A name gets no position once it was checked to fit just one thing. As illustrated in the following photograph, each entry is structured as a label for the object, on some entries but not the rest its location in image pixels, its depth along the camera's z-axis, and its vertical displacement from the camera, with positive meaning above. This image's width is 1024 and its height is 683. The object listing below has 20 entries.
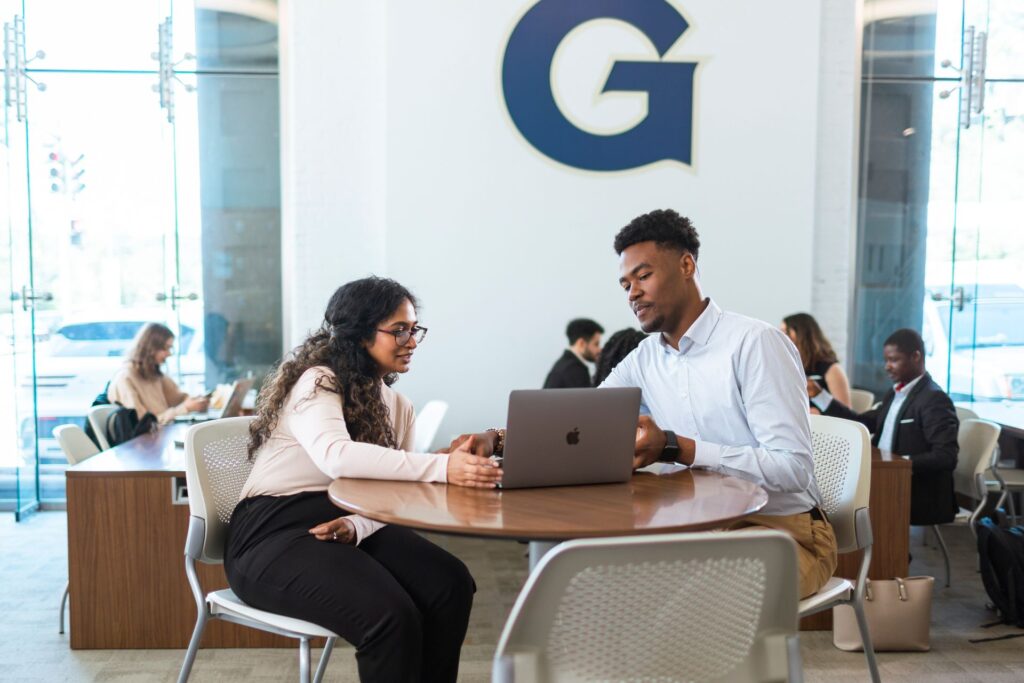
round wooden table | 1.95 -0.54
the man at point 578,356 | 5.44 -0.58
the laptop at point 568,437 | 2.20 -0.42
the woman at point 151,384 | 5.56 -0.76
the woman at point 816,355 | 5.32 -0.55
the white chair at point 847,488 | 2.82 -0.71
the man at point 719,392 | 2.61 -0.38
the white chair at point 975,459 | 4.48 -0.93
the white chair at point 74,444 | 4.02 -0.79
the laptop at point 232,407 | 5.17 -0.82
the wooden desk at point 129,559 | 3.61 -1.12
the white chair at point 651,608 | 1.67 -0.61
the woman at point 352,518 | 2.39 -0.67
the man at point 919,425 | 4.32 -0.76
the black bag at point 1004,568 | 4.05 -1.28
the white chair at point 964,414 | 5.18 -0.82
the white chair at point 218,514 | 2.44 -0.73
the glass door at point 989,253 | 6.61 +0.01
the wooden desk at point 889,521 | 3.96 -1.06
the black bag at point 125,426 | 4.97 -0.88
